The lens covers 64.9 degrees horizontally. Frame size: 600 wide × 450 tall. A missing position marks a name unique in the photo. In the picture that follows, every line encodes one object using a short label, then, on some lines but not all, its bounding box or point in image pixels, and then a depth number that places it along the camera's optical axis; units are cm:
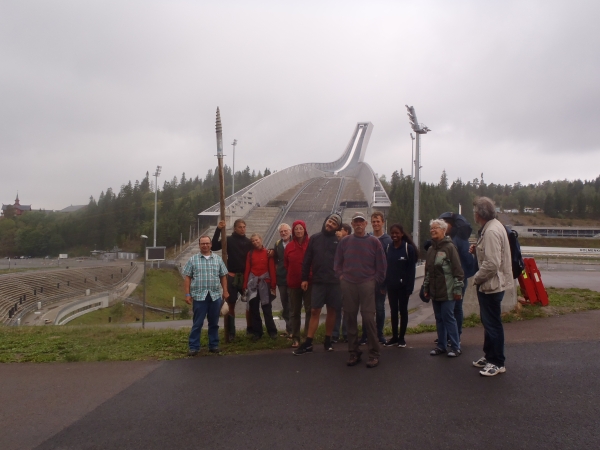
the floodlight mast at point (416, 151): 2056
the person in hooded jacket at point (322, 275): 593
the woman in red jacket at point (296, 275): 625
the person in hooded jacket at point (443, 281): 548
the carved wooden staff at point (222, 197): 664
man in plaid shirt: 600
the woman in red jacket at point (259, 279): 664
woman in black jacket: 613
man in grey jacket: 469
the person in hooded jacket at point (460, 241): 606
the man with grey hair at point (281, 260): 680
